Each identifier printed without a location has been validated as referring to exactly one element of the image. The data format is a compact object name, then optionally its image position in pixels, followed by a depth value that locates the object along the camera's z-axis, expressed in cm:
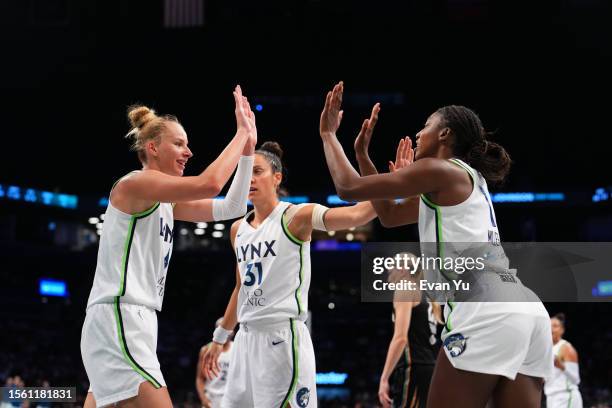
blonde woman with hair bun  370
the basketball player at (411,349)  600
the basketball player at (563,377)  966
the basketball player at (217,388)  955
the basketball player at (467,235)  311
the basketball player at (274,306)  461
